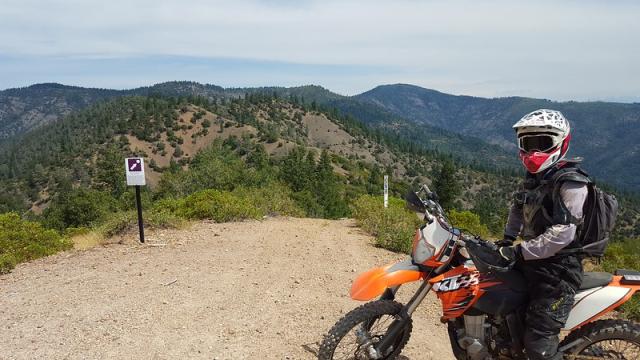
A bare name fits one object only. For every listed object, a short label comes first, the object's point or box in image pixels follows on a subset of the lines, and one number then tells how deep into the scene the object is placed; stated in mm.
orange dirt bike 3838
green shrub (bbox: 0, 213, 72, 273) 9219
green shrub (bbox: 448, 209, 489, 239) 16359
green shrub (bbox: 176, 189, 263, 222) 12594
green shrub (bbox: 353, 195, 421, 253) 10164
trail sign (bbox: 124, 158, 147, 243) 9972
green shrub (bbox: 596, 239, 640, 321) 7235
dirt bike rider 3576
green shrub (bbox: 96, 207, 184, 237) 10945
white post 13151
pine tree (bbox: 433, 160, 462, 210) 63500
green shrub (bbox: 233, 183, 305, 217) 14094
